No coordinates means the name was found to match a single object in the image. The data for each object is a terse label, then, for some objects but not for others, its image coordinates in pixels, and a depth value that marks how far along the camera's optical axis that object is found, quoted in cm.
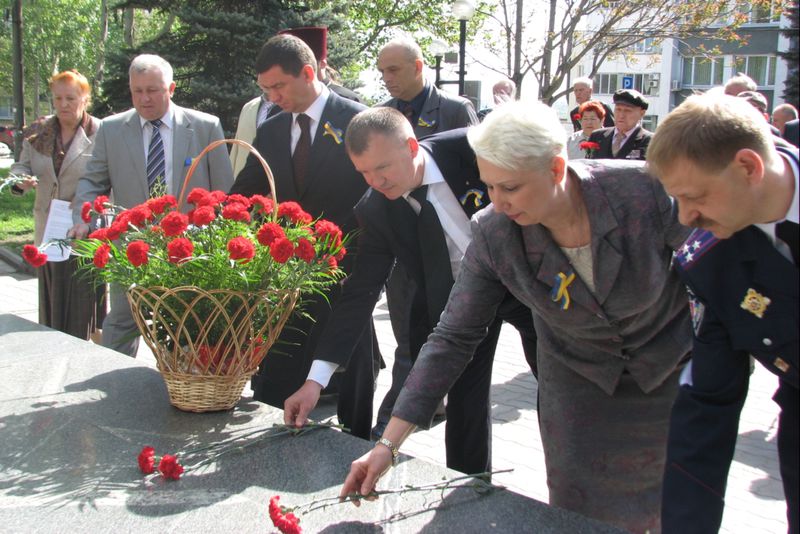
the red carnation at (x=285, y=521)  155
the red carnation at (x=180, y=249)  201
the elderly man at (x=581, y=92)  775
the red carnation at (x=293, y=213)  229
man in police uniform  127
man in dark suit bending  243
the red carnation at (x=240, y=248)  196
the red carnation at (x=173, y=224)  206
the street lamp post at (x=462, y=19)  1198
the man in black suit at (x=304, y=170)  340
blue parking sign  1479
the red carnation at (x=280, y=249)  201
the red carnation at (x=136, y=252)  200
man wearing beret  552
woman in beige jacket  484
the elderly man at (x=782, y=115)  661
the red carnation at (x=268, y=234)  205
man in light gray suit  396
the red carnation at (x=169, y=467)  184
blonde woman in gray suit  175
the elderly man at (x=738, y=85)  575
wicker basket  209
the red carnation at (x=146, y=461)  187
